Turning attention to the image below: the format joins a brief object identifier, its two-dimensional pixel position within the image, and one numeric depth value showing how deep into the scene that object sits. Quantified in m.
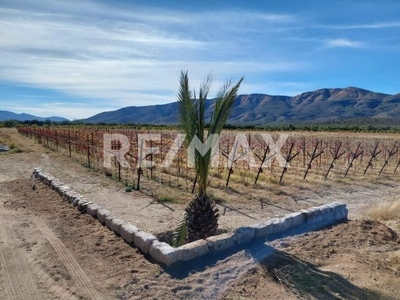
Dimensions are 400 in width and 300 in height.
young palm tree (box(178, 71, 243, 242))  5.29
